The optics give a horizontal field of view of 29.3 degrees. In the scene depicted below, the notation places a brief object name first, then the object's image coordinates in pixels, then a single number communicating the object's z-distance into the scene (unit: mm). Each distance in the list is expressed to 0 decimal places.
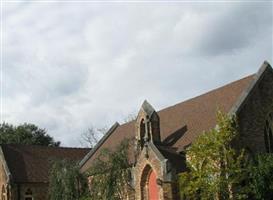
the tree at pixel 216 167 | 25547
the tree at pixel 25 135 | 74625
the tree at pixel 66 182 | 37312
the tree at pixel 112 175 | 33438
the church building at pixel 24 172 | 45938
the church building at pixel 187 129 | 31844
